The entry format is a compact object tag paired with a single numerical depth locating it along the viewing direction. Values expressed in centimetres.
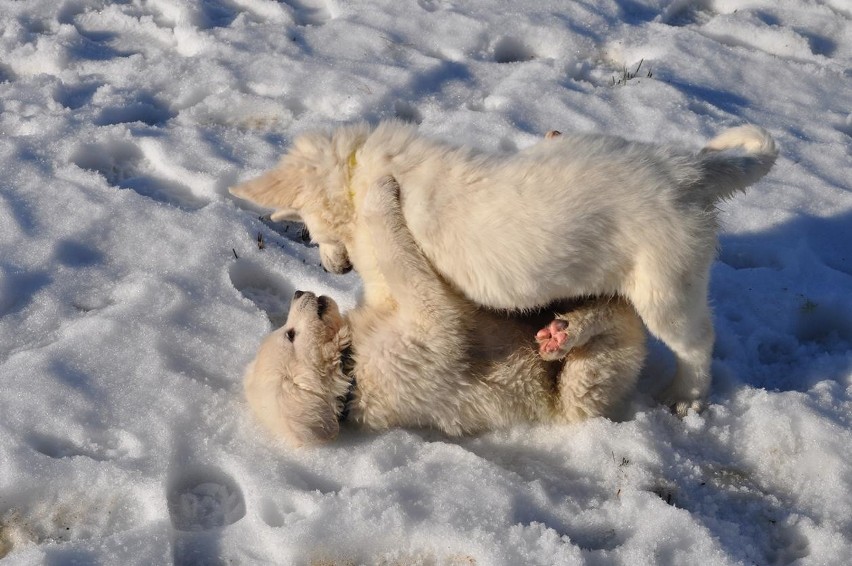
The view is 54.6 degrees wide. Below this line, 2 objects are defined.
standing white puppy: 361
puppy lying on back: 391
